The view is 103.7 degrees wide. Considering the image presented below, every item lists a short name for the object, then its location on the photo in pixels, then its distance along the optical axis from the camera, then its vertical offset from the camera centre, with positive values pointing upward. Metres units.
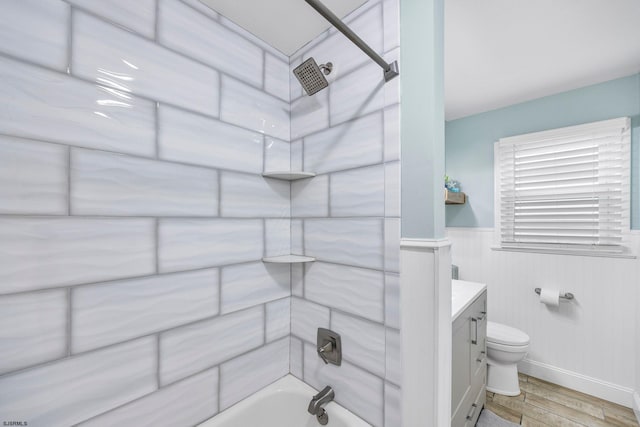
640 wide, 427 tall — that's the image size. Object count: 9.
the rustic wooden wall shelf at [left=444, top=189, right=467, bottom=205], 2.28 +0.17
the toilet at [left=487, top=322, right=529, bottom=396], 1.87 -1.09
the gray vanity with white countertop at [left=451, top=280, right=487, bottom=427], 1.25 -0.78
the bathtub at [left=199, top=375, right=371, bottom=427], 1.07 -0.88
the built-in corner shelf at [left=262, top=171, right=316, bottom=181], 1.16 +0.20
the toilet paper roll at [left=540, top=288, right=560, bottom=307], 2.01 -0.65
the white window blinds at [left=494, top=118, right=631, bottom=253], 1.86 +0.23
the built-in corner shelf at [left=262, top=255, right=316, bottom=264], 1.16 -0.21
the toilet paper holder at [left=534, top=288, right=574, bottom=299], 1.99 -0.64
